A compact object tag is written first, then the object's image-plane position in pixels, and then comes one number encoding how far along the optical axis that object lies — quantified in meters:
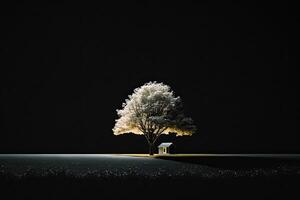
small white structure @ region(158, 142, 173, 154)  96.62
